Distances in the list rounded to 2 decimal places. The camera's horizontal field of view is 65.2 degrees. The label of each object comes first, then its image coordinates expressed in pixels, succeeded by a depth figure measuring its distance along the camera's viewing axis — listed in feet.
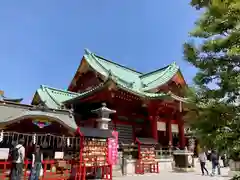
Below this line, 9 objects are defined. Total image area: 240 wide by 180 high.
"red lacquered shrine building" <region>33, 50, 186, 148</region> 44.35
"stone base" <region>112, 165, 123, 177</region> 35.18
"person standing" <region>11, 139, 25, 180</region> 23.69
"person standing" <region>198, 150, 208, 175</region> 37.58
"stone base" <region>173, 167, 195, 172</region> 42.39
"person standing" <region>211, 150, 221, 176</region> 36.70
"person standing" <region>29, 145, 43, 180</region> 24.86
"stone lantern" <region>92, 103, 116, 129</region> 36.23
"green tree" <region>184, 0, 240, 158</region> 12.88
